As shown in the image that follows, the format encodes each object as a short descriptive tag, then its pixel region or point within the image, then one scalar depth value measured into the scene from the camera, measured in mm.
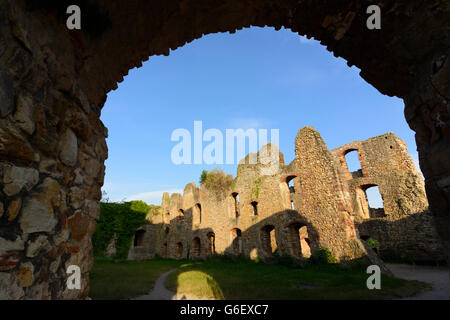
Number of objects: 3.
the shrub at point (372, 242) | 13742
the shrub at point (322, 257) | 9569
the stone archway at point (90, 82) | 1496
